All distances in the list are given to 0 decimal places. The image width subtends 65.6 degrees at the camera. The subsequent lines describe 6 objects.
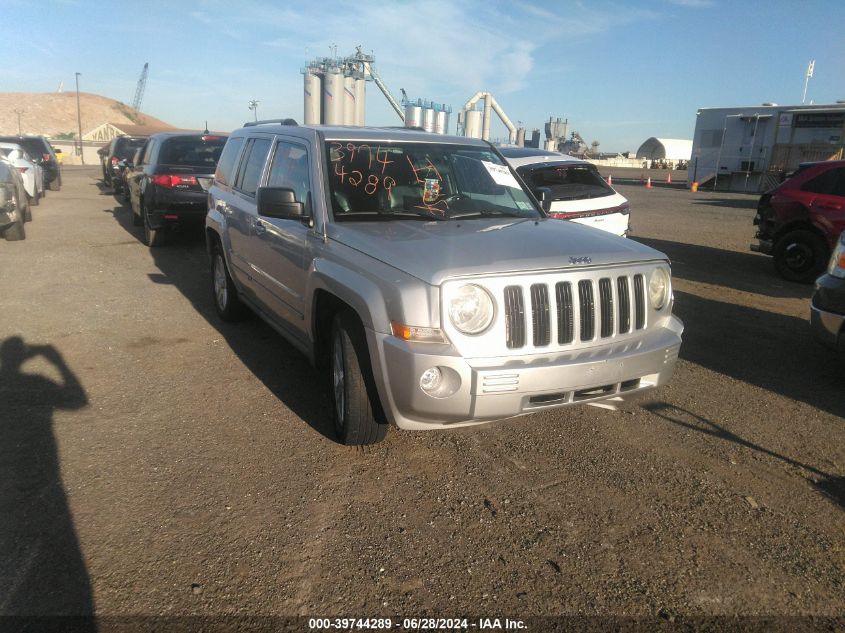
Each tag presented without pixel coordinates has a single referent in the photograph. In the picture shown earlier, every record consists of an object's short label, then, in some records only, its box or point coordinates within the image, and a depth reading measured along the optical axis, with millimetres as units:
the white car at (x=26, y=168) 16078
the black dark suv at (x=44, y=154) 21912
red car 8977
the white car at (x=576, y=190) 8297
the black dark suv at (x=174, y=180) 10508
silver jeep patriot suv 3184
